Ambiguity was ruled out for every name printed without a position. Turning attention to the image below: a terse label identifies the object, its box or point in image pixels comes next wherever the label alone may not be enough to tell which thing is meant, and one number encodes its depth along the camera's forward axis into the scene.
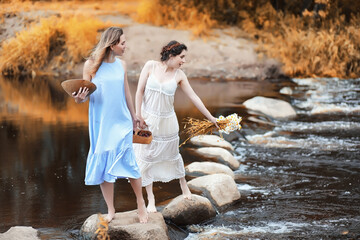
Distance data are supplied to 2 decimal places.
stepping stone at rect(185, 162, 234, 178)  7.29
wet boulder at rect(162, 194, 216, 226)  5.57
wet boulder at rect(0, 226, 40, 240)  4.74
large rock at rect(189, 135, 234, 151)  8.92
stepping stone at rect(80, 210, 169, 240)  4.79
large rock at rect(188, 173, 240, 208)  6.27
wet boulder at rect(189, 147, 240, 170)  7.91
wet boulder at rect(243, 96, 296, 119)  11.52
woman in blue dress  4.69
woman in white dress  5.36
